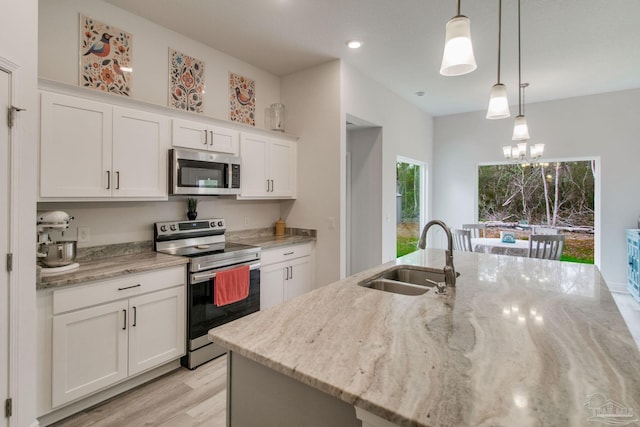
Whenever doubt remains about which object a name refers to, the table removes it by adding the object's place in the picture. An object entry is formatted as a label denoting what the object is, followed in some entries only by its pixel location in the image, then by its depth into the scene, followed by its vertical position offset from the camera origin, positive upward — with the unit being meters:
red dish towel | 2.78 -0.66
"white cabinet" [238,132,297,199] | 3.51 +0.52
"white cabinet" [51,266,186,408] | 1.99 -0.82
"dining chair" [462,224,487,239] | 5.33 -0.25
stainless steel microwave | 2.80 +0.36
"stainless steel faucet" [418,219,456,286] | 1.79 -0.27
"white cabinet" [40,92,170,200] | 2.13 +0.44
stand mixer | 2.08 -0.24
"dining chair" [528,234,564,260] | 3.89 -0.39
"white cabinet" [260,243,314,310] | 3.37 -0.68
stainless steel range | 2.66 -0.49
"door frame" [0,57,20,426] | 1.66 -0.19
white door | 1.63 -0.08
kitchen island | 0.78 -0.45
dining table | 4.33 -0.45
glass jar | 4.09 +1.21
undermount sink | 1.92 -0.43
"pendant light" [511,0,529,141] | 2.78 +0.73
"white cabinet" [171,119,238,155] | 2.87 +0.71
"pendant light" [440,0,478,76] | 1.42 +0.74
